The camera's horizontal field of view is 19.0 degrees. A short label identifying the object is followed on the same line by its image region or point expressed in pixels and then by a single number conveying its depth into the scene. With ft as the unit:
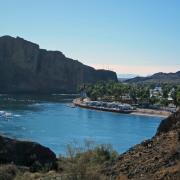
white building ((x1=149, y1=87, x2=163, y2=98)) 526.41
